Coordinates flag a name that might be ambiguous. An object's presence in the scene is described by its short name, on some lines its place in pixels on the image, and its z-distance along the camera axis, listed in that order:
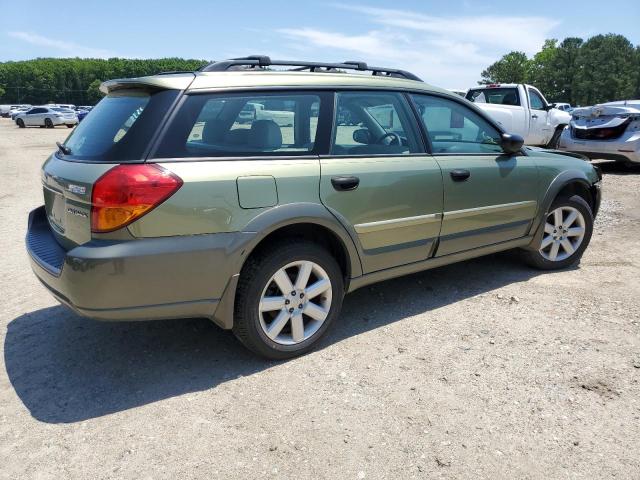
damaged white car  10.02
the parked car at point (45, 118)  38.56
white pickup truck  12.28
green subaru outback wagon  2.72
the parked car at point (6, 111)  64.56
